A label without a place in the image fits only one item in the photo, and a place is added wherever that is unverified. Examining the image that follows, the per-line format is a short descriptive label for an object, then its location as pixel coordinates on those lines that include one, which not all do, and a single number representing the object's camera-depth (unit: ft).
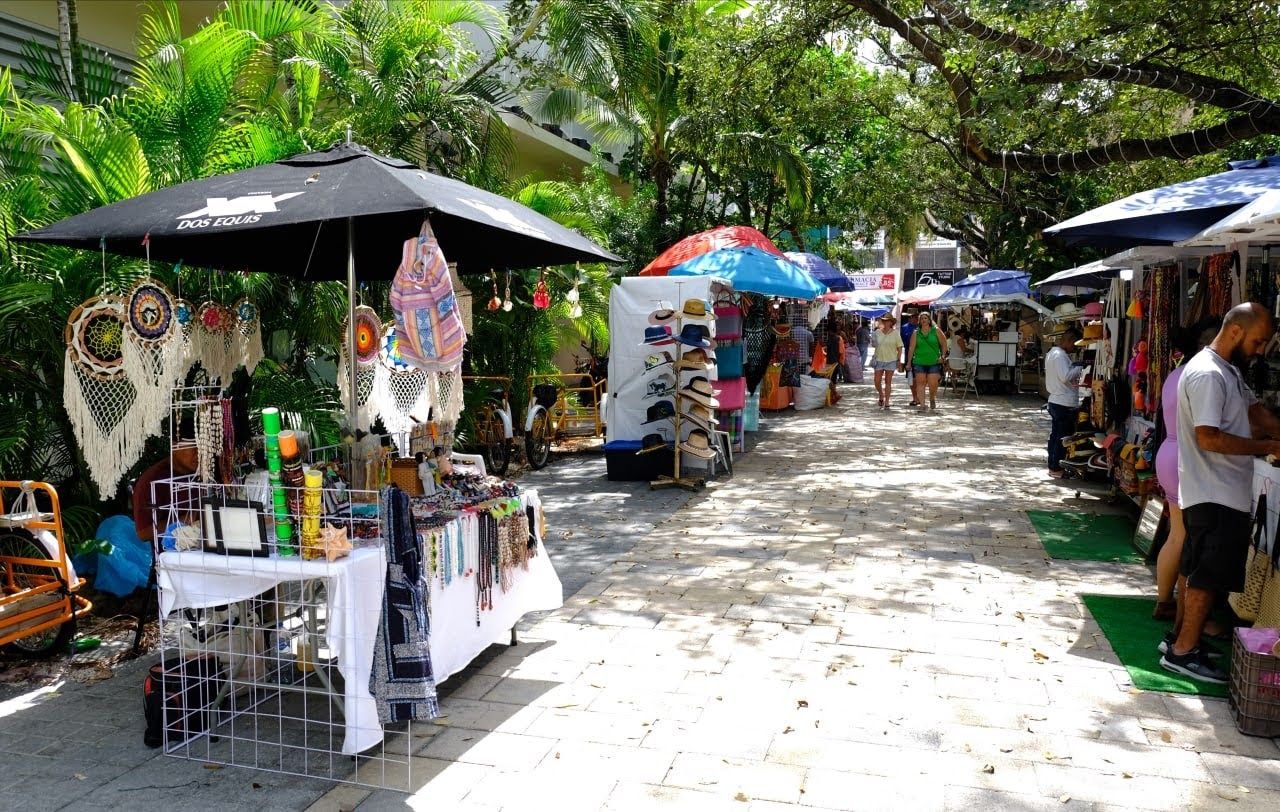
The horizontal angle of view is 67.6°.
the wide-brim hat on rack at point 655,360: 34.31
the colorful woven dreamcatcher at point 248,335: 18.76
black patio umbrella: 13.03
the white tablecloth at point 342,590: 12.57
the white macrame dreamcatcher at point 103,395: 15.66
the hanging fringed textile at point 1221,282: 21.17
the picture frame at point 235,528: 12.96
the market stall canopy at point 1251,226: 14.66
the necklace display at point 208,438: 14.51
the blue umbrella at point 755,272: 37.24
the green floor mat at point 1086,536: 24.17
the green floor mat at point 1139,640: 15.57
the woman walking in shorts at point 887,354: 60.39
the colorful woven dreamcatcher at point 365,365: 17.53
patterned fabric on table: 12.89
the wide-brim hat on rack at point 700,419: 33.37
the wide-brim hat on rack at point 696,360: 32.50
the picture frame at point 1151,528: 22.41
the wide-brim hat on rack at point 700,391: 32.78
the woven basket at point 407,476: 15.72
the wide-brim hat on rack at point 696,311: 32.35
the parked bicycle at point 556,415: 37.78
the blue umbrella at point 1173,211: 18.67
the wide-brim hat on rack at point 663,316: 32.65
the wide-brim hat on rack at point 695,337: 32.30
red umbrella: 39.63
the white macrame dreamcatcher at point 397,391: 19.61
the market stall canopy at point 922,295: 94.48
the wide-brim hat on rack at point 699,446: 33.35
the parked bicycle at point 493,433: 35.45
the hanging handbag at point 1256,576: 15.71
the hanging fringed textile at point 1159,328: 24.84
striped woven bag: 13.53
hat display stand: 32.68
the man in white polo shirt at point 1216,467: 15.05
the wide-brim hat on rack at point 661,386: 33.83
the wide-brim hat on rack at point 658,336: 32.50
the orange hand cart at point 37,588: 15.81
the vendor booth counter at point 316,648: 12.68
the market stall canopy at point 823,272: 52.95
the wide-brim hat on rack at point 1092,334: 33.32
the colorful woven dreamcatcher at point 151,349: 15.52
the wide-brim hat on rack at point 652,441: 34.46
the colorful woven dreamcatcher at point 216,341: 18.02
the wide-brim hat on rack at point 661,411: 34.06
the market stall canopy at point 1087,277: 31.88
